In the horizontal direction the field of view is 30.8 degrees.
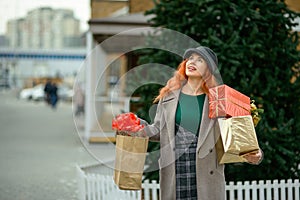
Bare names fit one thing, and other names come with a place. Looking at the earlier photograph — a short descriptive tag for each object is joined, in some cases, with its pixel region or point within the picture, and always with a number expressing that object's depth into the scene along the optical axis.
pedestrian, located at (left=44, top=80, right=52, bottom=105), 35.22
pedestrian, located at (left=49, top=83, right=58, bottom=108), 33.88
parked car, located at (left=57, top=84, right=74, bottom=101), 49.96
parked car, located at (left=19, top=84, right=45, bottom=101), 49.97
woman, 3.59
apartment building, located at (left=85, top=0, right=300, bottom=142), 13.76
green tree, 6.06
